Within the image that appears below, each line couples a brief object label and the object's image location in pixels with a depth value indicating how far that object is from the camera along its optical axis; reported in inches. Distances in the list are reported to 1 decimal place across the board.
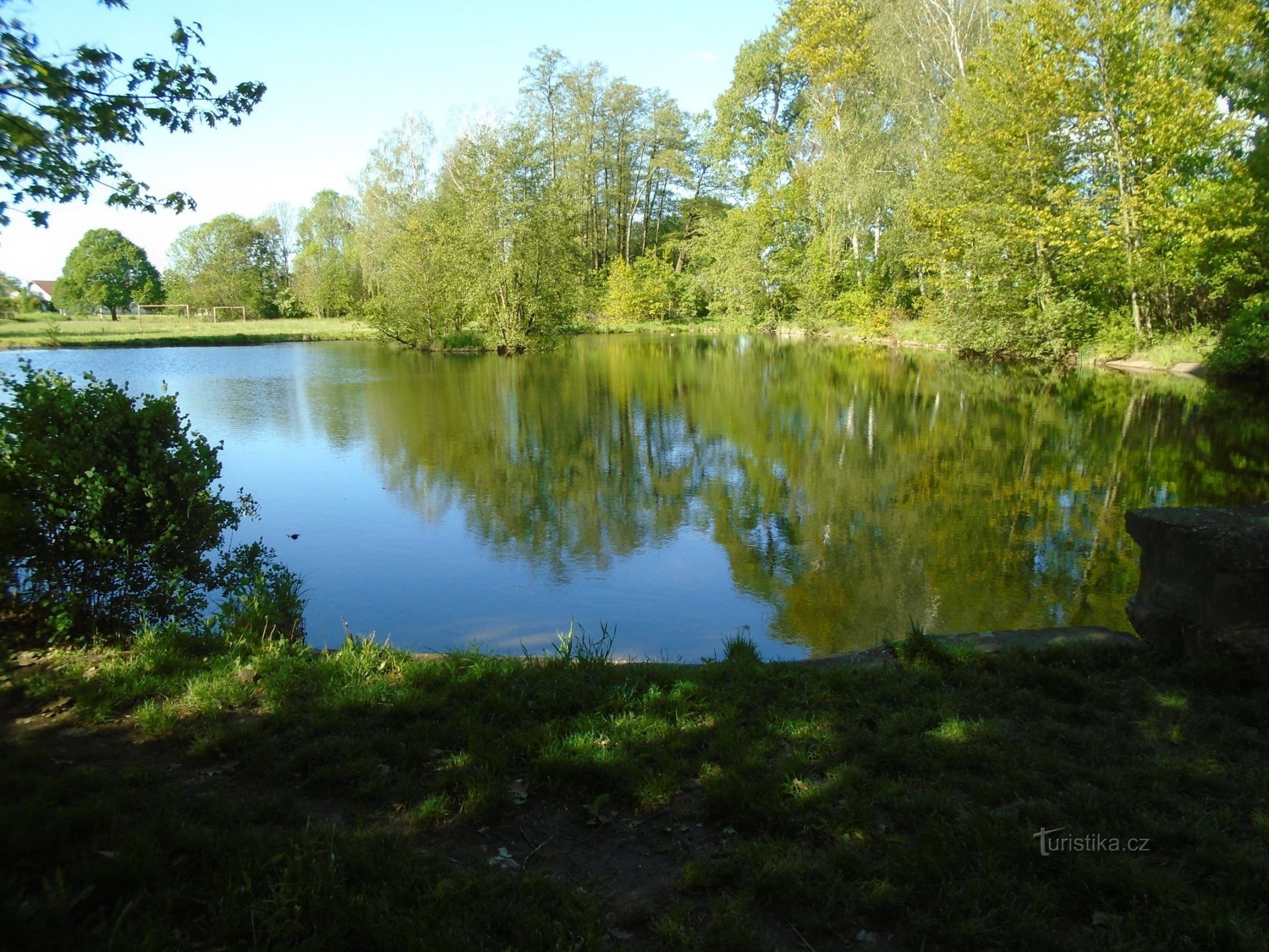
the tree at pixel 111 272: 1994.3
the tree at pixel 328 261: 2215.8
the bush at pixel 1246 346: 729.0
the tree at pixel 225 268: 2438.5
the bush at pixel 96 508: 194.2
